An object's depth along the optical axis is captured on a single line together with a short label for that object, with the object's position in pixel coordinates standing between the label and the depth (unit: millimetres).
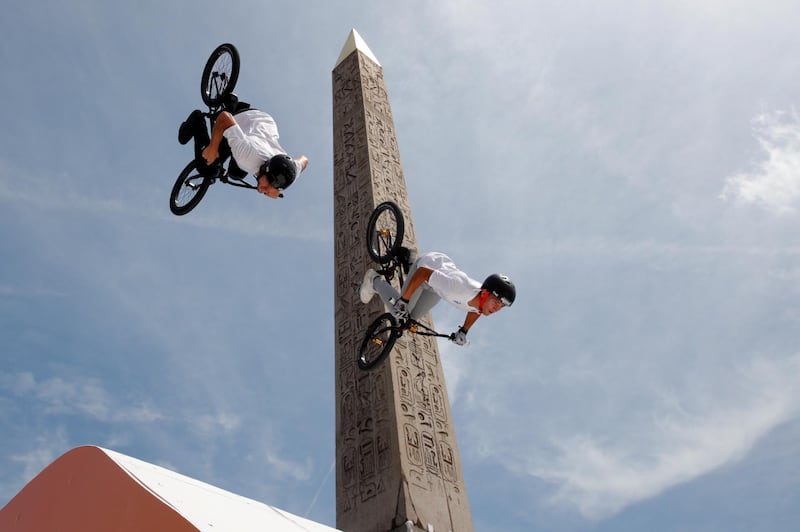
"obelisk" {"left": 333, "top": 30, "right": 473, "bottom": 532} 5988
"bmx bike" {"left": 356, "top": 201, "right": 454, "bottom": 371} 5199
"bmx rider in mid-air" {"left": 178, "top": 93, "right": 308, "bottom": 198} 4734
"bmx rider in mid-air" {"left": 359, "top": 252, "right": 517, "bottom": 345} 4695
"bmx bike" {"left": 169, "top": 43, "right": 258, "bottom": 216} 5051
